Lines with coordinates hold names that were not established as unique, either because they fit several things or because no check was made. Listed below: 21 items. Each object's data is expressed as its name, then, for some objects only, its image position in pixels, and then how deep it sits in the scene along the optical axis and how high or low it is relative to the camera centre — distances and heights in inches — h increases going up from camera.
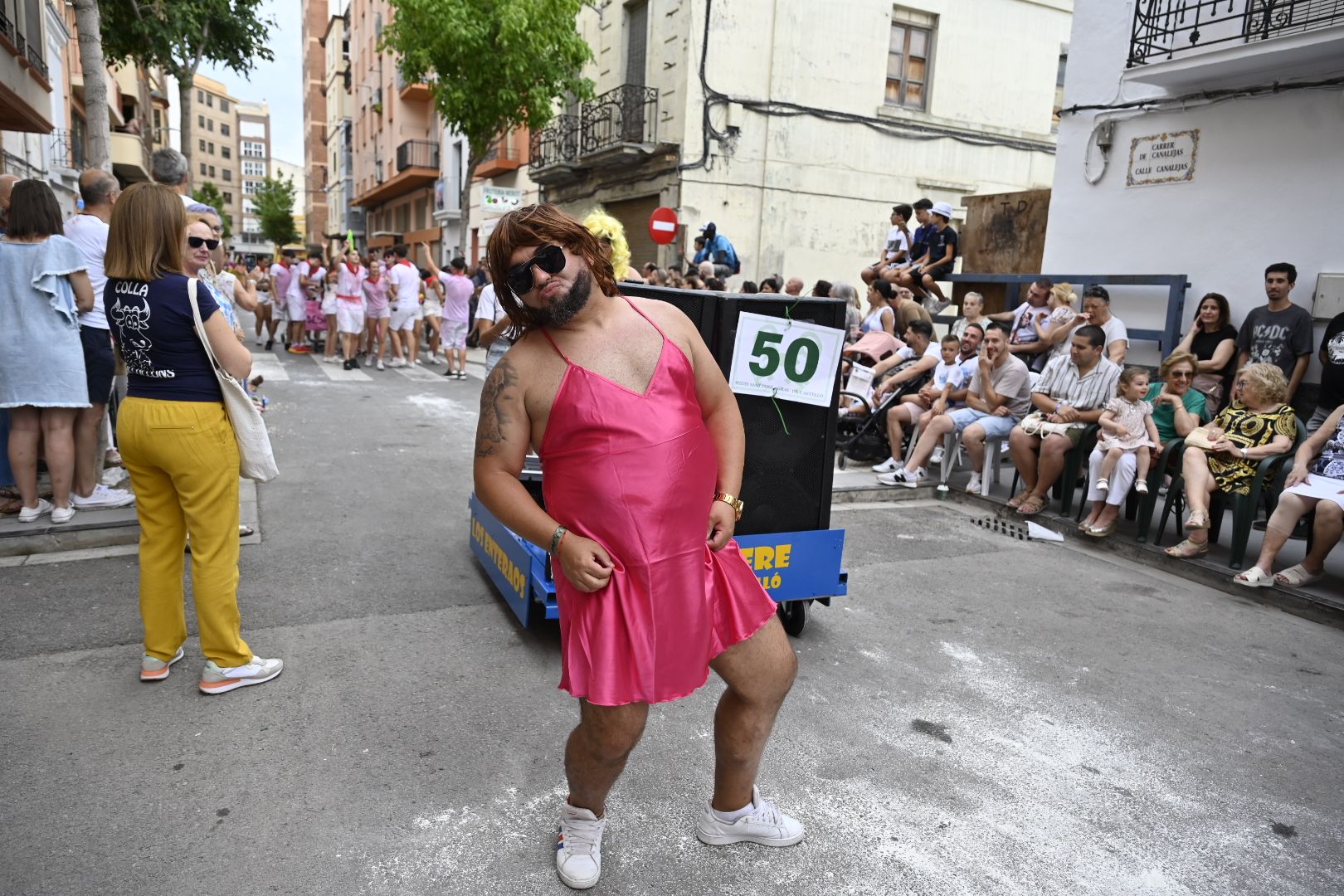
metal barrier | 337.7 +13.2
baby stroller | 323.6 -42.4
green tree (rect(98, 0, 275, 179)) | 686.5 +193.3
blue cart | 150.3 -46.3
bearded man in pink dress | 85.2 -17.5
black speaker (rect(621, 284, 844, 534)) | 142.3 -21.6
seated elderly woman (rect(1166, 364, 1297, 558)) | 219.1 -25.2
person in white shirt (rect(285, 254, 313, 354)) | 624.1 -16.4
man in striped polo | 256.7 -21.7
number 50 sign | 142.9 -7.6
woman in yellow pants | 123.6 -21.9
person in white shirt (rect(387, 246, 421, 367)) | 551.2 -5.8
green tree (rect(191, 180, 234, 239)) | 2360.9 +228.1
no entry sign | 577.9 +51.4
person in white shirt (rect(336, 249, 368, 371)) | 532.1 -7.2
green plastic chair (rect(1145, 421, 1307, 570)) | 214.7 -37.1
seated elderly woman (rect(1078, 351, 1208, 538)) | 242.2 -23.3
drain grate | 255.2 -58.3
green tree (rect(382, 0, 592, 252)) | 665.0 +184.3
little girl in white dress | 240.5 -25.0
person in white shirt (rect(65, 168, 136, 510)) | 198.8 -12.9
